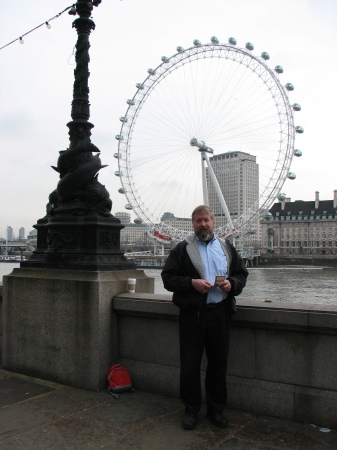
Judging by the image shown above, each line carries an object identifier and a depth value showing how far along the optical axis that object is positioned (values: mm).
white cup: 5134
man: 3879
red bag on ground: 4680
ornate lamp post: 5277
